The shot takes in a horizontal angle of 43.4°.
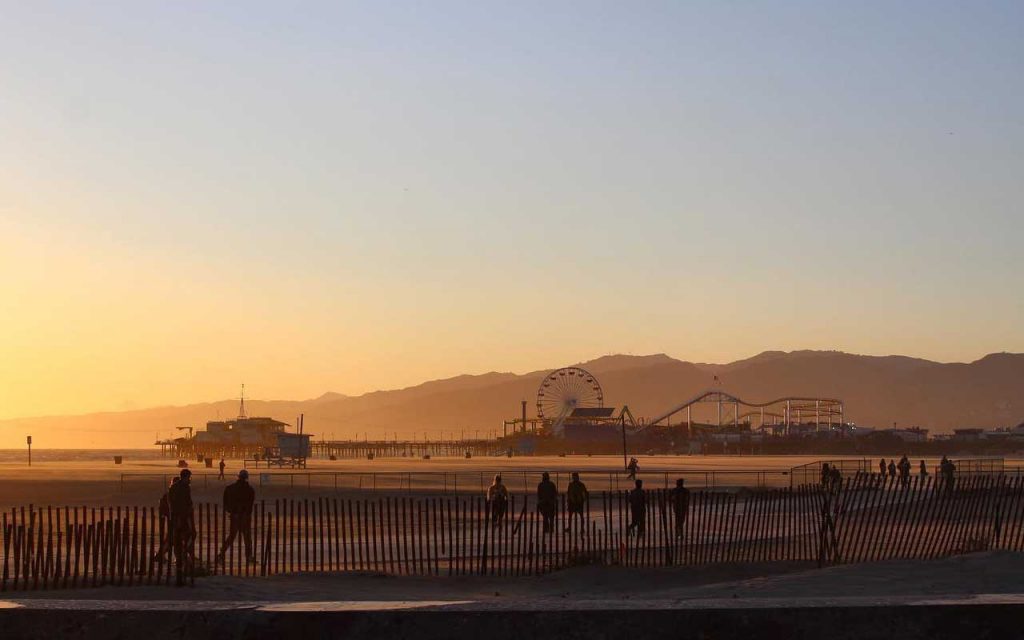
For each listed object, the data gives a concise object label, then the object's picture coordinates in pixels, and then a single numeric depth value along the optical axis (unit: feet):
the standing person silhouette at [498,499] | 91.61
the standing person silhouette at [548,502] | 86.84
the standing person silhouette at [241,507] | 72.59
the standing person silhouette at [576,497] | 90.48
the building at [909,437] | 627.71
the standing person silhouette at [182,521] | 58.49
